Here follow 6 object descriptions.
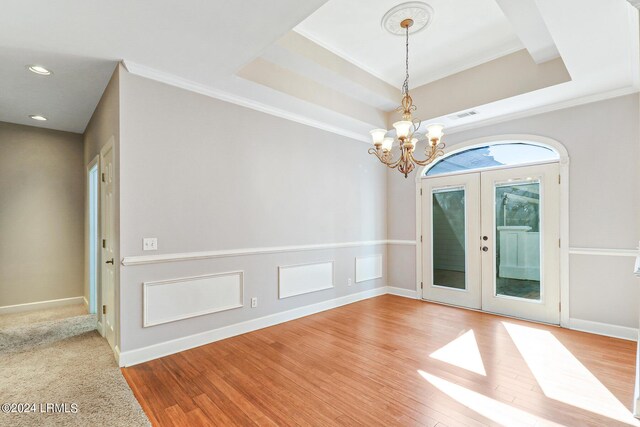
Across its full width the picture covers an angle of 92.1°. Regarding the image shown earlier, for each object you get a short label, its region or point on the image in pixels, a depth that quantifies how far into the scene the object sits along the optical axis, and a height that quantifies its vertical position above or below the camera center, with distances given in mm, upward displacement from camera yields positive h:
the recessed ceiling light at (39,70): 2977 +1421
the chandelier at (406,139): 3111 +777
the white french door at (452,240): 4789 -455
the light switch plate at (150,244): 3028 -299
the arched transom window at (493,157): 4238 +815
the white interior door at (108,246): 3191 -354
